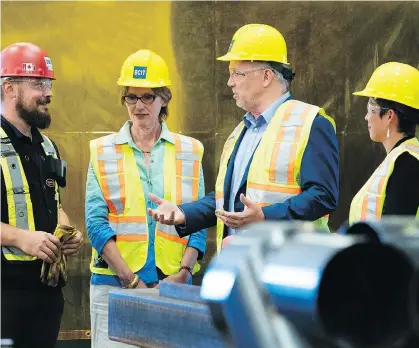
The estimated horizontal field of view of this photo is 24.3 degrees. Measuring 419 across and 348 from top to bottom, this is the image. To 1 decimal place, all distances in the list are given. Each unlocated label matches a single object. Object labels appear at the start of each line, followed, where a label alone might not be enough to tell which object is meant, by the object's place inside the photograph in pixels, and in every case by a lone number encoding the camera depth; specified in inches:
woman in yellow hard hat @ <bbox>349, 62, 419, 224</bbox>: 169.2
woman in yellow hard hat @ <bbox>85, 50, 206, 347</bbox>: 217.2
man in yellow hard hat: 170.4
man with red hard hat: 203.2
